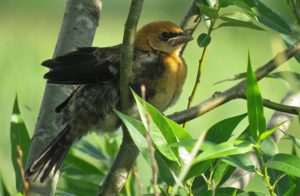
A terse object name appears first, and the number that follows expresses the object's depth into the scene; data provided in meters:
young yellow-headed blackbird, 6.55
